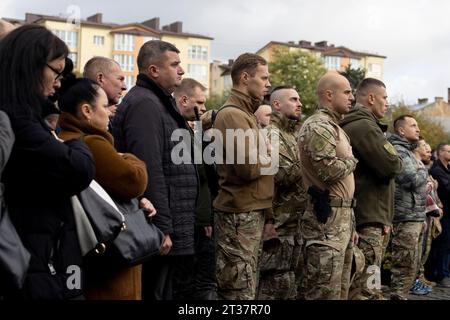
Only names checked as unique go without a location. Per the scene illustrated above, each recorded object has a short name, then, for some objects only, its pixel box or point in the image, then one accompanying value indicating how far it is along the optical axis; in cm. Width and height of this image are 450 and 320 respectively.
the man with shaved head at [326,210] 606
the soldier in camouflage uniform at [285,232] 677
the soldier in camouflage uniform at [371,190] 681
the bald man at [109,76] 539
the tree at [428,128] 4659
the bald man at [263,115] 802
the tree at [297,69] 5791
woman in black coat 334
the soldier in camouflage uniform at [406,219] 828
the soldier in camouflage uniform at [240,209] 571
